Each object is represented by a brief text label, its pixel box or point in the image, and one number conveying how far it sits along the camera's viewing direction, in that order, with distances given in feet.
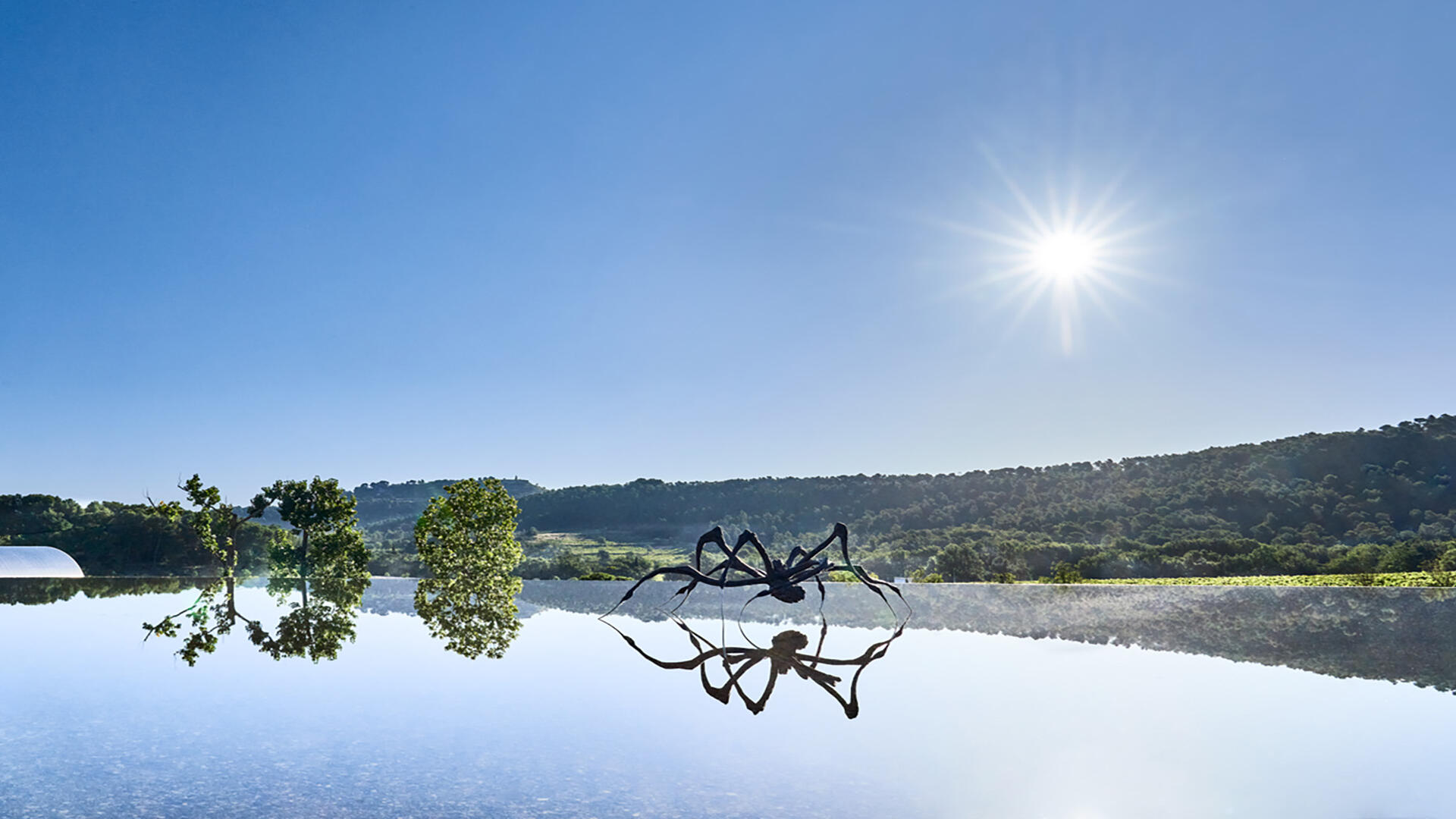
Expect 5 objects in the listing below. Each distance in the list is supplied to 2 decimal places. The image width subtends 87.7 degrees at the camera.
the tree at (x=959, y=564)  144.05
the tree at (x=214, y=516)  124.98
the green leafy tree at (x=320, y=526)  123.03
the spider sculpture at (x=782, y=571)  47.09
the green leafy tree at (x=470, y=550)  86.79
